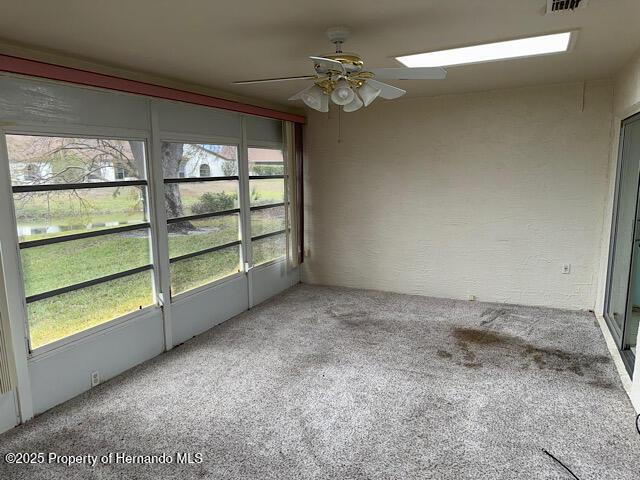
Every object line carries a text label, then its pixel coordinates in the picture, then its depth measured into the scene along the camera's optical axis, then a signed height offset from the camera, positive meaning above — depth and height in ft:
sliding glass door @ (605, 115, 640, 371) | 11.59 -2.25
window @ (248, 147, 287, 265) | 17.15 -0.96
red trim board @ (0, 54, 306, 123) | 8.57 +2.47
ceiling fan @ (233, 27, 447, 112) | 7.59 +1.92
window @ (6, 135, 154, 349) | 9.49 -1.20
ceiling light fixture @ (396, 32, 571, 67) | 9.50 +3.08
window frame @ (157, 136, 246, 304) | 13.07 -1.08
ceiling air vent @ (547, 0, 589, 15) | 6.93 +2.88
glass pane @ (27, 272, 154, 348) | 9.79 -3.16
